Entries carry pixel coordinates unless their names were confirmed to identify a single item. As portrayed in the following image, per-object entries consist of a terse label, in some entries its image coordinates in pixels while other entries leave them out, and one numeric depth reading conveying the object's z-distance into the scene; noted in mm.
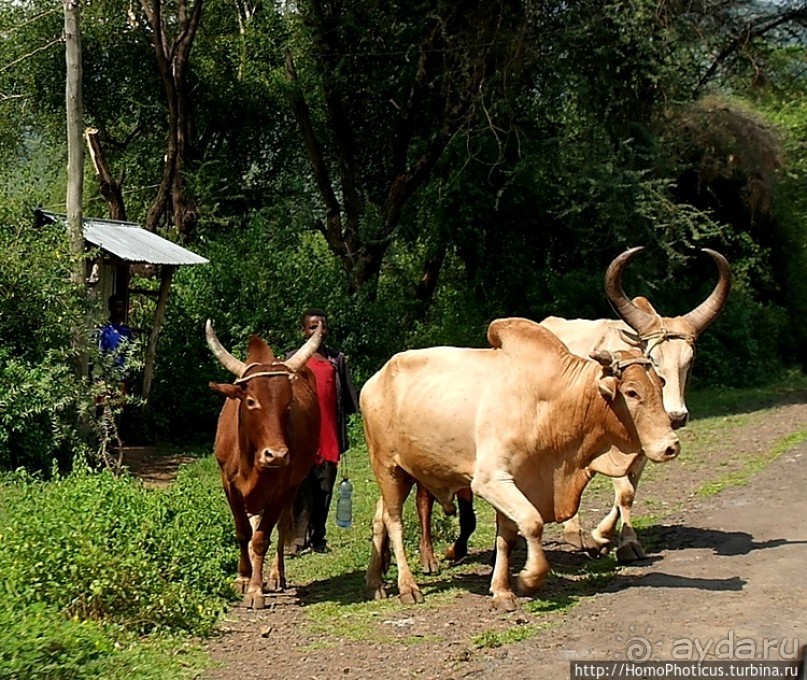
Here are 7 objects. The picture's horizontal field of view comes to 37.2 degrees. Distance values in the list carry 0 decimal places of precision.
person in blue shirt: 12264
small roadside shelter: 13539
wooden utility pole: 12195
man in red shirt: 9266
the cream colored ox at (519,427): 7266
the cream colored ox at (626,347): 8203
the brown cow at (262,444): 7668
